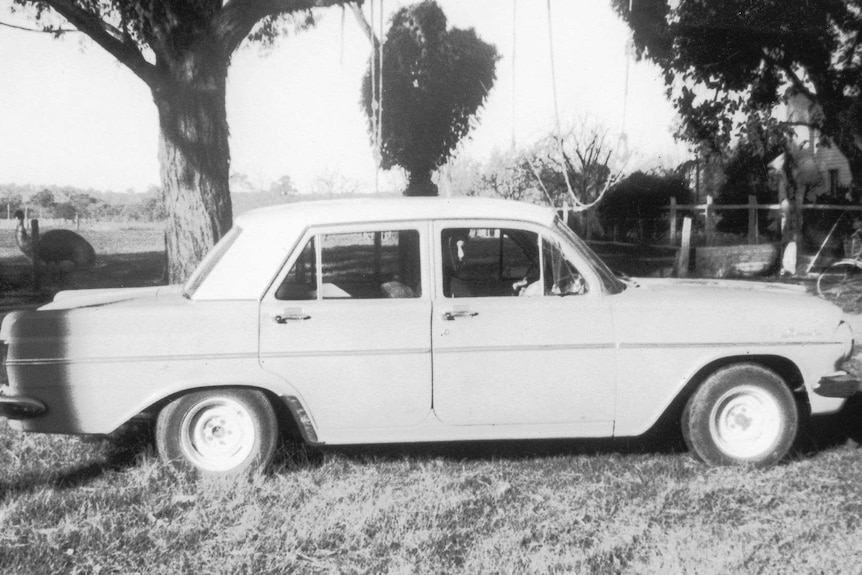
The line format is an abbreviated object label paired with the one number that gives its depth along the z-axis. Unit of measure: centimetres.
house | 2638
